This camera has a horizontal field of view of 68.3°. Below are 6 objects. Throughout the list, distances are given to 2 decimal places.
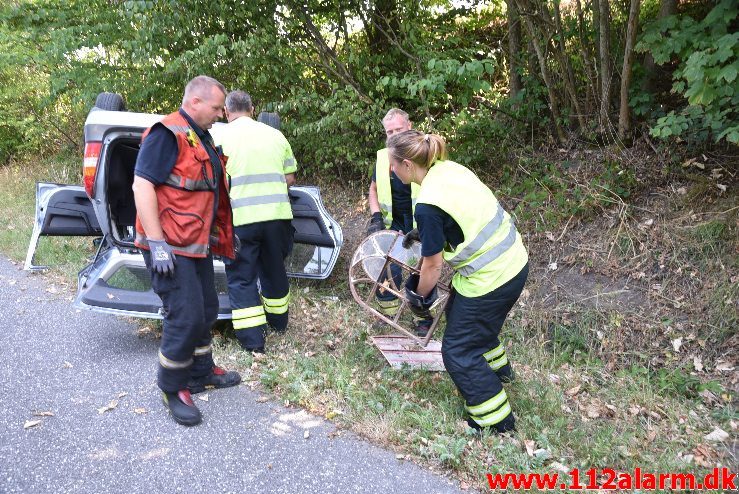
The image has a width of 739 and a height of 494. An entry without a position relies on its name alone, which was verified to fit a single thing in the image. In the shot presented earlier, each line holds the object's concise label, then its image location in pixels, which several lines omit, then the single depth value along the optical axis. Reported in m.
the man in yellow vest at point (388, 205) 4.78
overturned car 4.07
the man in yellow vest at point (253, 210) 4.16
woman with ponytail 3.05
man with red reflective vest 3.07
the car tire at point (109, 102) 4.34
